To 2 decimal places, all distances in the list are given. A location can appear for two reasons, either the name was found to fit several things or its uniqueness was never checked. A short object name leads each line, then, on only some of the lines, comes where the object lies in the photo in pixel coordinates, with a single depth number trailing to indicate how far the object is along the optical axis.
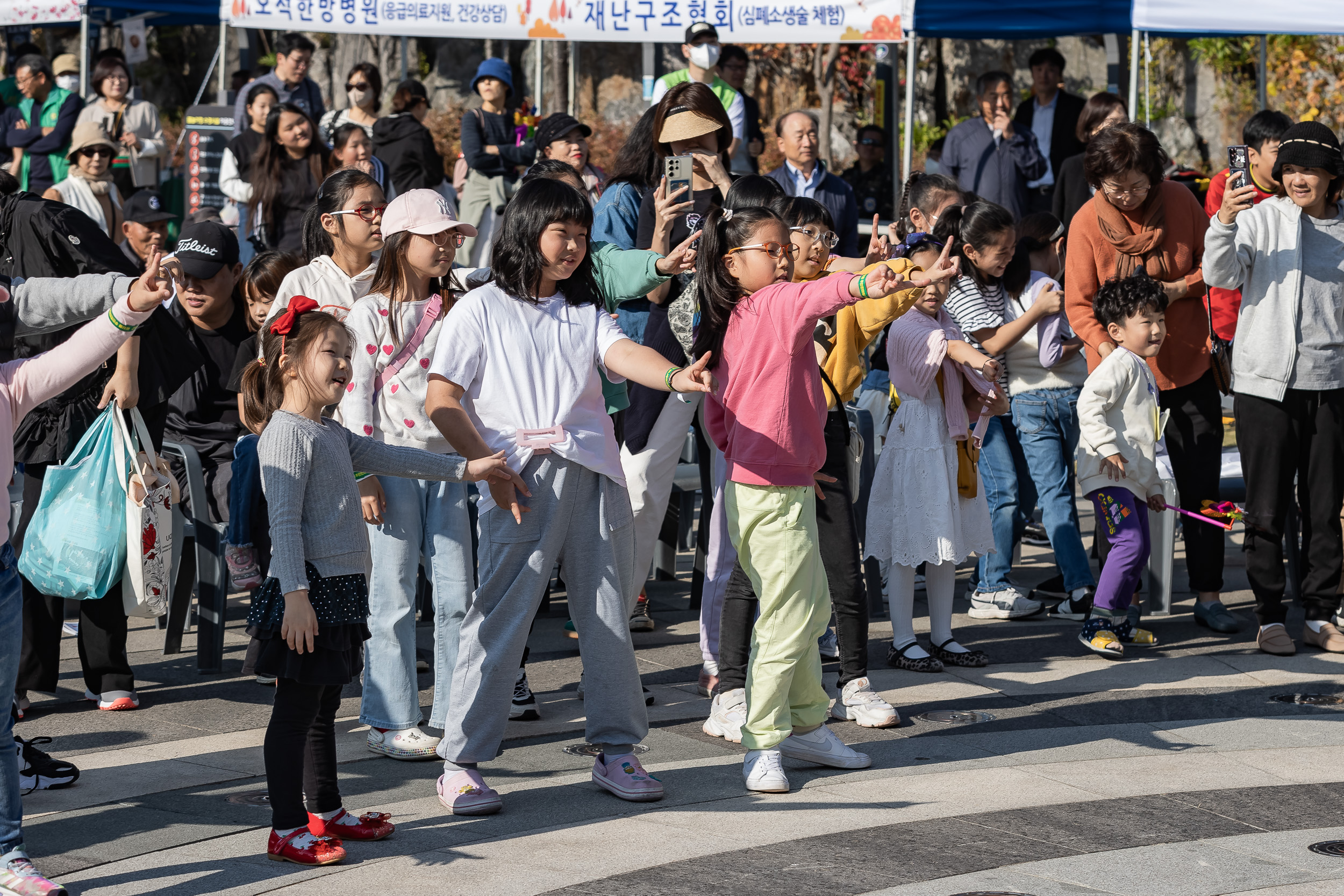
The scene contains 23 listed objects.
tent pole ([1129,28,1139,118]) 22.70
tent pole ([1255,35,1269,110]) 26.59
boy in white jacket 13.19
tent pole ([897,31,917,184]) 22.90
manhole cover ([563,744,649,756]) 10.38
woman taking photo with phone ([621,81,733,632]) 12.29
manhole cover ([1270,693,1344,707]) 11.88
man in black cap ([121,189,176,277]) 16.00
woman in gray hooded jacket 12.87
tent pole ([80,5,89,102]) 26.84
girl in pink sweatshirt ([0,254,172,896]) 7.70
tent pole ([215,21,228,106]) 26.88
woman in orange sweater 13.77
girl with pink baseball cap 9.96
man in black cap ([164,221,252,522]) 12.79
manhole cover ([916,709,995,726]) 11.30
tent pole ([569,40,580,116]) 29.28
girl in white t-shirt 9.08
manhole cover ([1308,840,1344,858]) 8.47
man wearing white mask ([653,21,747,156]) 19.41
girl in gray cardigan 8.14
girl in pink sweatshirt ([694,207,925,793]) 9.45
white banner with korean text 22.87
